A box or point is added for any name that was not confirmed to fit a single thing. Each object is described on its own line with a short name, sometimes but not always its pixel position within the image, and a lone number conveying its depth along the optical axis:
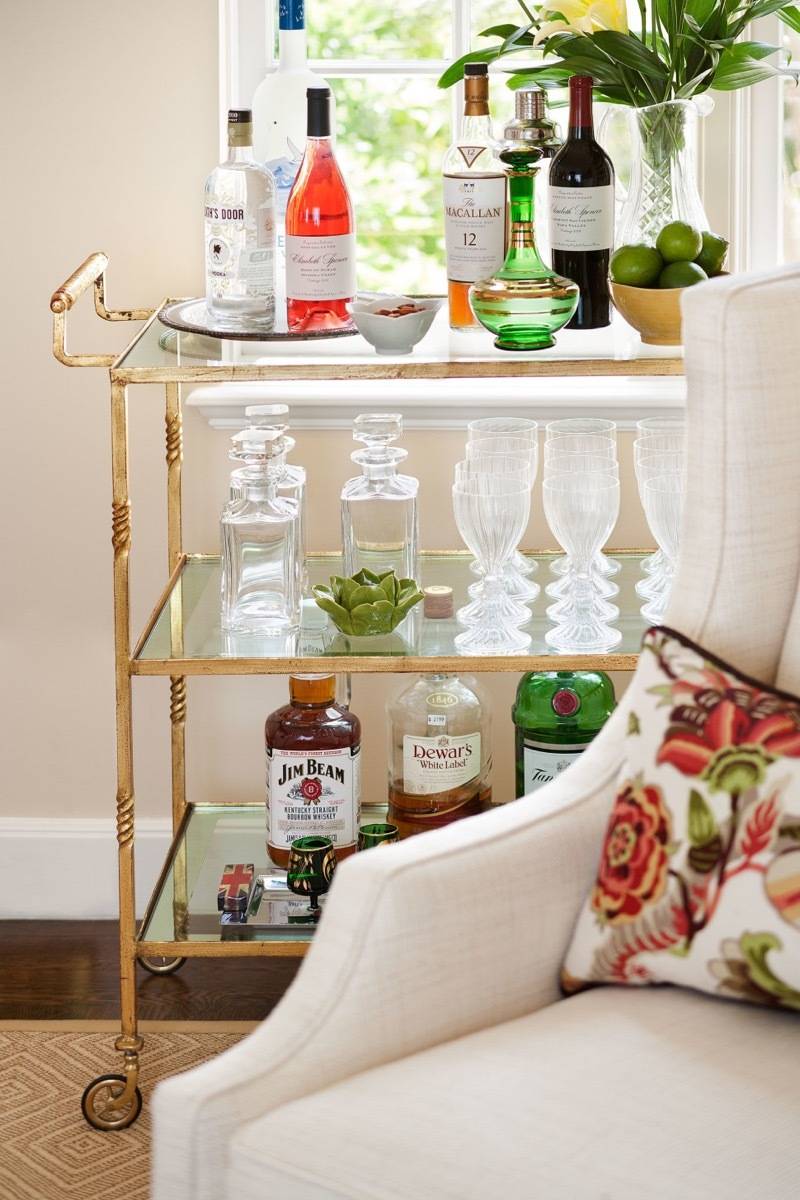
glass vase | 4.06
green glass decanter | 3.97
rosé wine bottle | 4.04
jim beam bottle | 4.31
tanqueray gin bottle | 4.33
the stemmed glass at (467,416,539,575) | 4.17
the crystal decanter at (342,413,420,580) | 4.22
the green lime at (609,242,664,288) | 4.00
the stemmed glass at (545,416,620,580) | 4.16
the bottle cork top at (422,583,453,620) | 4.22
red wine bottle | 4.00
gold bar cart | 3.99
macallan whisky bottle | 4.03
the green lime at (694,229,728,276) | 4.05
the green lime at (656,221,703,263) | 4.00
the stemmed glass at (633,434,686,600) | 4.14
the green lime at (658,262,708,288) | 3.99
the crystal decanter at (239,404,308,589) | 4.24
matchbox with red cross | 4.30
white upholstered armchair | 3.31
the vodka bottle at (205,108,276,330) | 4.02
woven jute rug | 4.08
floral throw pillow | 3.44
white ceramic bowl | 4.02
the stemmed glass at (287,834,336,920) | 4.29
